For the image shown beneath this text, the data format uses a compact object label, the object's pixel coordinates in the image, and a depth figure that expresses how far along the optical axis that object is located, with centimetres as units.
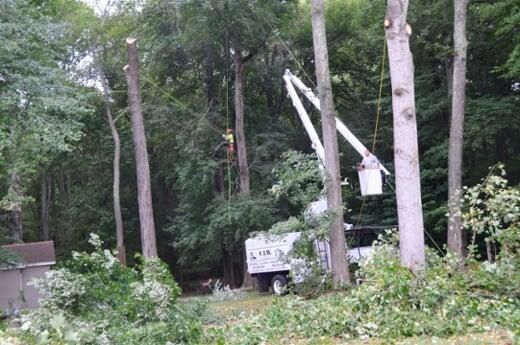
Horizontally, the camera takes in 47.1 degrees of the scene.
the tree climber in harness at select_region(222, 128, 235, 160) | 2183
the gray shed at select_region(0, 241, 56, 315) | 2619
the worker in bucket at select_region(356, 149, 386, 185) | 1543
